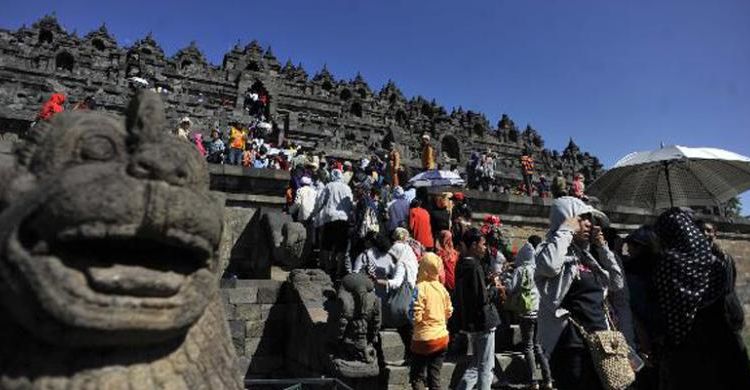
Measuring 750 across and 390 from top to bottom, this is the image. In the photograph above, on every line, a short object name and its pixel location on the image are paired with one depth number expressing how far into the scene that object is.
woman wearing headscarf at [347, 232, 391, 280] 5.82
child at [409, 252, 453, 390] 4.55
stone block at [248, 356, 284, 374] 5.89
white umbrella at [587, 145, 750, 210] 5.46
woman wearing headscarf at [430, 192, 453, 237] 7.18
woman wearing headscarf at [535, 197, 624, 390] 3.15
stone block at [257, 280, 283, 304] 6.02
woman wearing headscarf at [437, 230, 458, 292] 6.00
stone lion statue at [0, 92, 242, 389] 1.39
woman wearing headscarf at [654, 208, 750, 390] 2.71
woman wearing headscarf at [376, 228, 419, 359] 5.43
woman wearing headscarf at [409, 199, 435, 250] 6.55
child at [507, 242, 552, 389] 5.49
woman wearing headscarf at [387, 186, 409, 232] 6.99
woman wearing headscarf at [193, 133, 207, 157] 11.04
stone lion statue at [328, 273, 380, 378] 4.75
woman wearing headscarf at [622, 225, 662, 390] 3.05
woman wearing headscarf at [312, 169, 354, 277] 6.70
